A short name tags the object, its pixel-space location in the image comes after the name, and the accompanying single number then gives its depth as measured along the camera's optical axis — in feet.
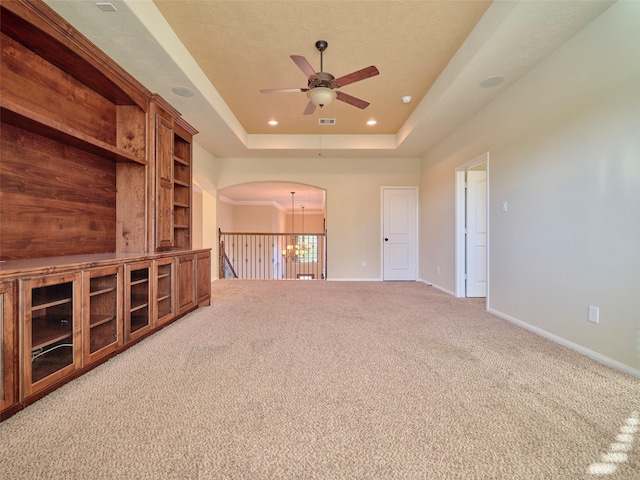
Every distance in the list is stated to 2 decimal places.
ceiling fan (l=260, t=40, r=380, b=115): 8.89
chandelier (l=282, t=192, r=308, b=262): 28.32
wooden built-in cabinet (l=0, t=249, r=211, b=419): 4.83
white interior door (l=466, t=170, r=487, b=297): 15.11
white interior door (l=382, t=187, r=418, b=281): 20.84
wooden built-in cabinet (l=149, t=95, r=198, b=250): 9.91
